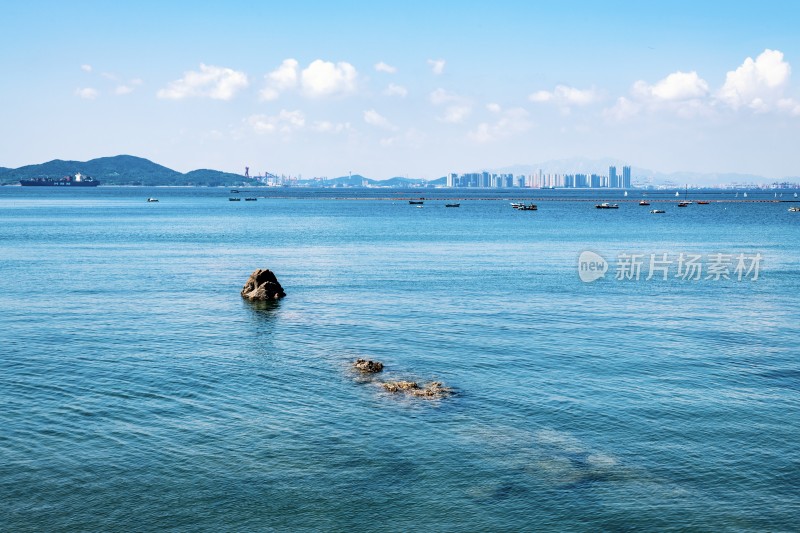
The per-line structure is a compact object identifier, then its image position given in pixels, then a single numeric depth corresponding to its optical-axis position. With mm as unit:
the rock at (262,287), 85625
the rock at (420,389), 48812
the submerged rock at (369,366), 54156
